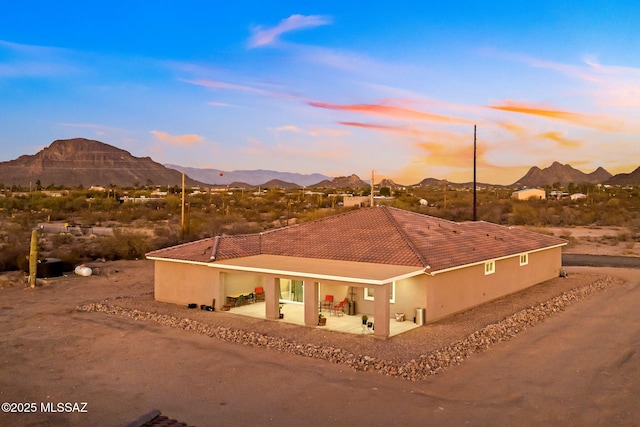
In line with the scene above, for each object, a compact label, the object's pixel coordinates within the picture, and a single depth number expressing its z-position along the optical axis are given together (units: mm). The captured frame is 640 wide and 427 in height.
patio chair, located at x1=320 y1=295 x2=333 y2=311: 19688
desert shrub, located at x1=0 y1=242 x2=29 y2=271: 30672
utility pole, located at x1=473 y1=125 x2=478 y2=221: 35244
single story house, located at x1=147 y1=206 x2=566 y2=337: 17828
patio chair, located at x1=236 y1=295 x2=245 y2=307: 20438
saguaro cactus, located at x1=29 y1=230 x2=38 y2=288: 25083
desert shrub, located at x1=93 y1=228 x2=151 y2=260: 35125
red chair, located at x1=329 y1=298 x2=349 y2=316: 19141
